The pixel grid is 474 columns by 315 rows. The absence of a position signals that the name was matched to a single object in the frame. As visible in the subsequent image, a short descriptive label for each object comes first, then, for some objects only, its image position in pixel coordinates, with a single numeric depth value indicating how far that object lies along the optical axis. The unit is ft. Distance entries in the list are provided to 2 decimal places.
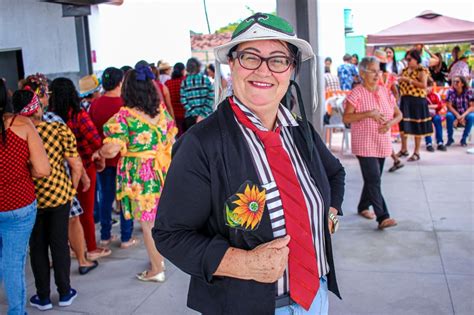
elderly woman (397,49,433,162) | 30.35
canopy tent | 43.83
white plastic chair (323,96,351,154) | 34.04
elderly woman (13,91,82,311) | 13.05
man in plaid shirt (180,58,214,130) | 25.75
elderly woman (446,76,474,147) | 34.83
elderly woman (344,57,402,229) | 18.44
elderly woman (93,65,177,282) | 14.73
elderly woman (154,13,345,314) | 5.58
